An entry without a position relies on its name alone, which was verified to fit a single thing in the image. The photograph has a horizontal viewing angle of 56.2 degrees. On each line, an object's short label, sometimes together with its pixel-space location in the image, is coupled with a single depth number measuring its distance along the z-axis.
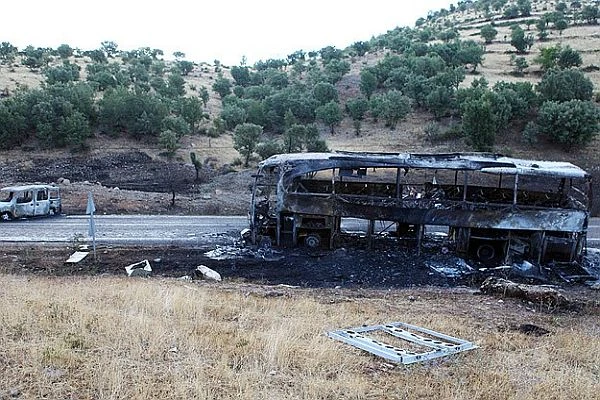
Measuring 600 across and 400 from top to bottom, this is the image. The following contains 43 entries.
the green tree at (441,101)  51.03
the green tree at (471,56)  67.12
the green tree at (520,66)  64.79
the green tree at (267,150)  43.66
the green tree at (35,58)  71.25
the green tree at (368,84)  60.88
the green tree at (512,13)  105.72
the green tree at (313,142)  43.88
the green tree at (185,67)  84.56
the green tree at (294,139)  43.81
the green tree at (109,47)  95.10
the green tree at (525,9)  105.43
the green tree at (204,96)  64.39
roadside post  18.30
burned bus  20.62
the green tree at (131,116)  45.78
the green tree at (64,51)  81.88
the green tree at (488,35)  84.25
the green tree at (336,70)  68.69
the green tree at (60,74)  59.91
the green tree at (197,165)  38.25
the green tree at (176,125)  46.11
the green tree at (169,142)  42.38
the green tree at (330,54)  88.80
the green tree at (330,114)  53.31
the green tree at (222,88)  71.88
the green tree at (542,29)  82.00
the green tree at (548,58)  63.10
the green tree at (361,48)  91.56
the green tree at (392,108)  51.50
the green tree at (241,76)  78.19
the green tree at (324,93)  59.47
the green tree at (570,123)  41.75
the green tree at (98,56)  79.69
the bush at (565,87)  48.69
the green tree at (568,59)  62.66
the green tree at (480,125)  42.50
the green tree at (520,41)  74.94
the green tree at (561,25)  84.94
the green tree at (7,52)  71.66
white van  26.95
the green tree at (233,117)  54.44
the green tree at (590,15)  89.00
